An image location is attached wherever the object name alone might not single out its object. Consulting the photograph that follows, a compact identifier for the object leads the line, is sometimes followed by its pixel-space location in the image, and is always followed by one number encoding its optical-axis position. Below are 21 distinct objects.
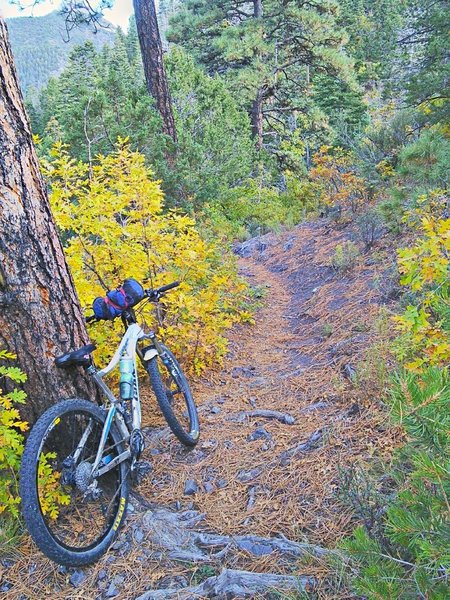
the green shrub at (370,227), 6.57
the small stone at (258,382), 4.20
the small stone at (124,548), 2.33
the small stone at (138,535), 2.39
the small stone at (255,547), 2.17
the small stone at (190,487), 2.78
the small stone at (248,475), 2.82
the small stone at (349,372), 3.42
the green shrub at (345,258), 6.38
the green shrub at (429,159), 5.23
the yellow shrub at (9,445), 2.19
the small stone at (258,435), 3.25
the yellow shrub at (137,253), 3.41
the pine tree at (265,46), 15.37
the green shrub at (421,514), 1.25
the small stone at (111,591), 2.10
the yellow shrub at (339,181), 8.88
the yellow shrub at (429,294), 2.16
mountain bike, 2.09
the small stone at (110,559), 2.27
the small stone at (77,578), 2.15
